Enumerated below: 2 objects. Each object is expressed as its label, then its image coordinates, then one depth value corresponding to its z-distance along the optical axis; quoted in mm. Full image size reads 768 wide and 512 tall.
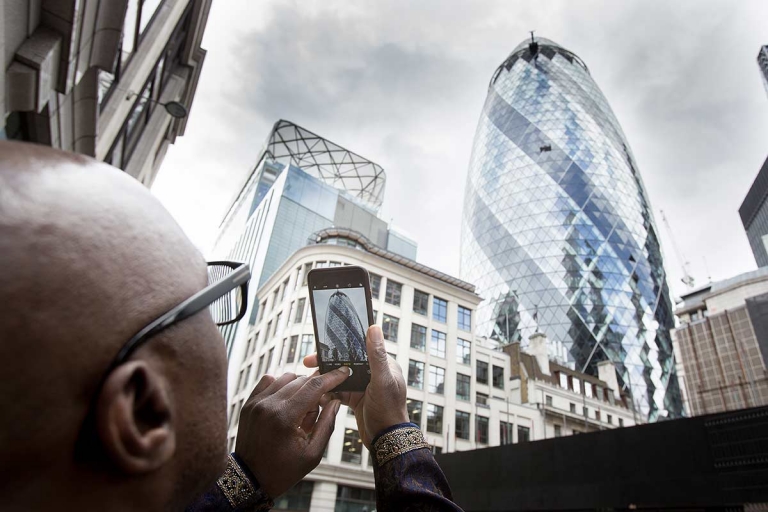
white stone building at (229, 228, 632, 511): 27766
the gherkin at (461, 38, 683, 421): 70500
